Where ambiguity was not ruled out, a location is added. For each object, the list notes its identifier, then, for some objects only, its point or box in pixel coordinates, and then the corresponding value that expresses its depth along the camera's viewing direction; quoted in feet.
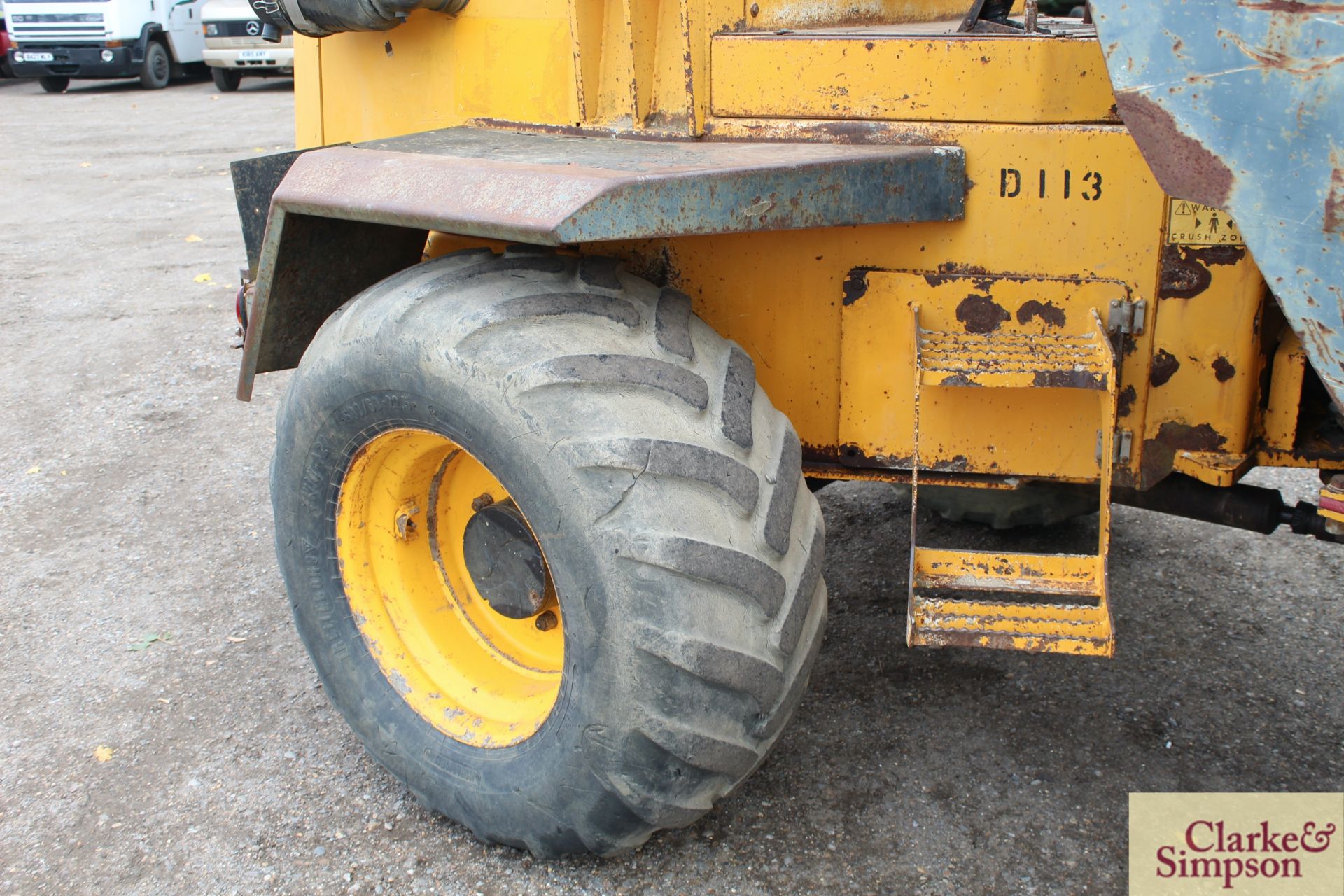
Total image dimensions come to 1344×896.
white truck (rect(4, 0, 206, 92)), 49.83
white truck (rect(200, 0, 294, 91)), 49.78
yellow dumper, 6.72
